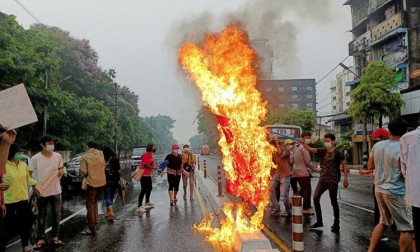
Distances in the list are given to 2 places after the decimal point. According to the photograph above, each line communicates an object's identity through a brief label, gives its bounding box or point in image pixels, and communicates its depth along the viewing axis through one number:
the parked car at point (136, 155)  32.95
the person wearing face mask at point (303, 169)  9.58
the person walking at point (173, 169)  12.25
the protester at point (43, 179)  7.33
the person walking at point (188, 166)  13.46
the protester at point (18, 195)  6.32
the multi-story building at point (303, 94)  116.31
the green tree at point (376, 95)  27.45
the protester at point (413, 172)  4.05
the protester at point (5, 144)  4.42
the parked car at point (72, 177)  17.78
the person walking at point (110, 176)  9.95
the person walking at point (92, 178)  8.42
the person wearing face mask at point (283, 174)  9.63
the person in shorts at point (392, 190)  5.08
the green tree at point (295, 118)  48.00
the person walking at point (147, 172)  11.31
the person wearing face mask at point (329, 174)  8.07
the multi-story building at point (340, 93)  93.79
